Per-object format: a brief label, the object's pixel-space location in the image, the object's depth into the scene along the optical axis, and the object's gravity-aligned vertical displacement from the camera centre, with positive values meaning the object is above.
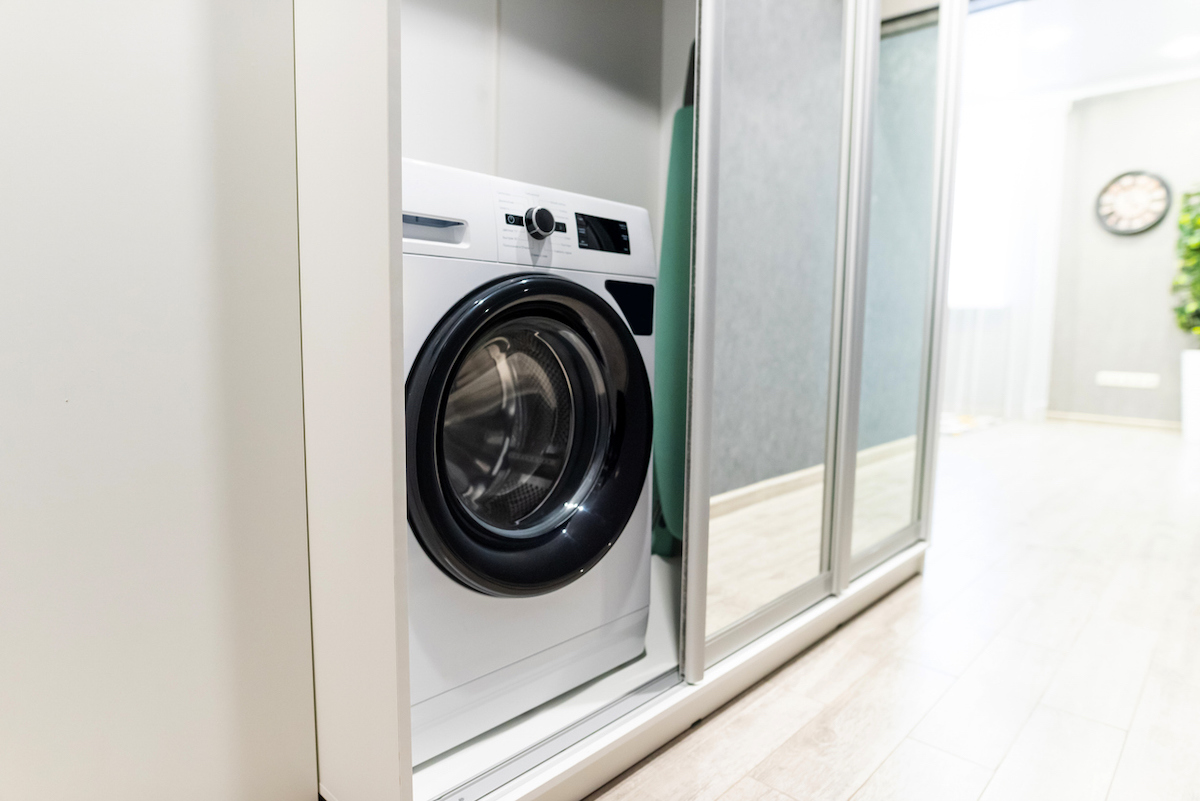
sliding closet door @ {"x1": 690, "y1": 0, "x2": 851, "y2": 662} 1.31 +0.07
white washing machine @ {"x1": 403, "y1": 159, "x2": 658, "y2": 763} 0.94 -0.18
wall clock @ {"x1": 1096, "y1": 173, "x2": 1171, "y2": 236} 4.93 +1.00
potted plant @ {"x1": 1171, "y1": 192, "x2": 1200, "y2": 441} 4.53 +0.29
